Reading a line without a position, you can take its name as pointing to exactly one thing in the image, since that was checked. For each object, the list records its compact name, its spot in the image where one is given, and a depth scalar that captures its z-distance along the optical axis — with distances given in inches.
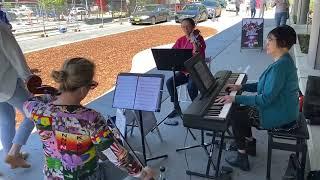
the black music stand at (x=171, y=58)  188.1
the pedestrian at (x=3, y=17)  165.9
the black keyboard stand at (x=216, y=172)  150.1
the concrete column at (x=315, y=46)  287.2
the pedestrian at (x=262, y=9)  849.1
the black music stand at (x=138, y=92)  137.4
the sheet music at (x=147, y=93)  137.3
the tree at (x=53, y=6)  793.7
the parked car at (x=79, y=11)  886.2
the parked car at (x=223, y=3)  1478.8
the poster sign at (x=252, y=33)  434.6
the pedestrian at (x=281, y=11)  505.6
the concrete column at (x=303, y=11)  599.8
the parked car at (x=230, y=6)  1360.7
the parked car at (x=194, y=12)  892.0
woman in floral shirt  80.3
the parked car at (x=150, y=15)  920.9
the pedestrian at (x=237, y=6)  1115.9
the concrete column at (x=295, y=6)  737.1
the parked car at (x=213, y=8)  999.0
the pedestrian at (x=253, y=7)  844.6
